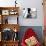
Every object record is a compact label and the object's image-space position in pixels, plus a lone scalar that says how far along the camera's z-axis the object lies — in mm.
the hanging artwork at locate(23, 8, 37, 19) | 2926
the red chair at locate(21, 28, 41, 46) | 2810
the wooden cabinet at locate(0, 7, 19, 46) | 2876
